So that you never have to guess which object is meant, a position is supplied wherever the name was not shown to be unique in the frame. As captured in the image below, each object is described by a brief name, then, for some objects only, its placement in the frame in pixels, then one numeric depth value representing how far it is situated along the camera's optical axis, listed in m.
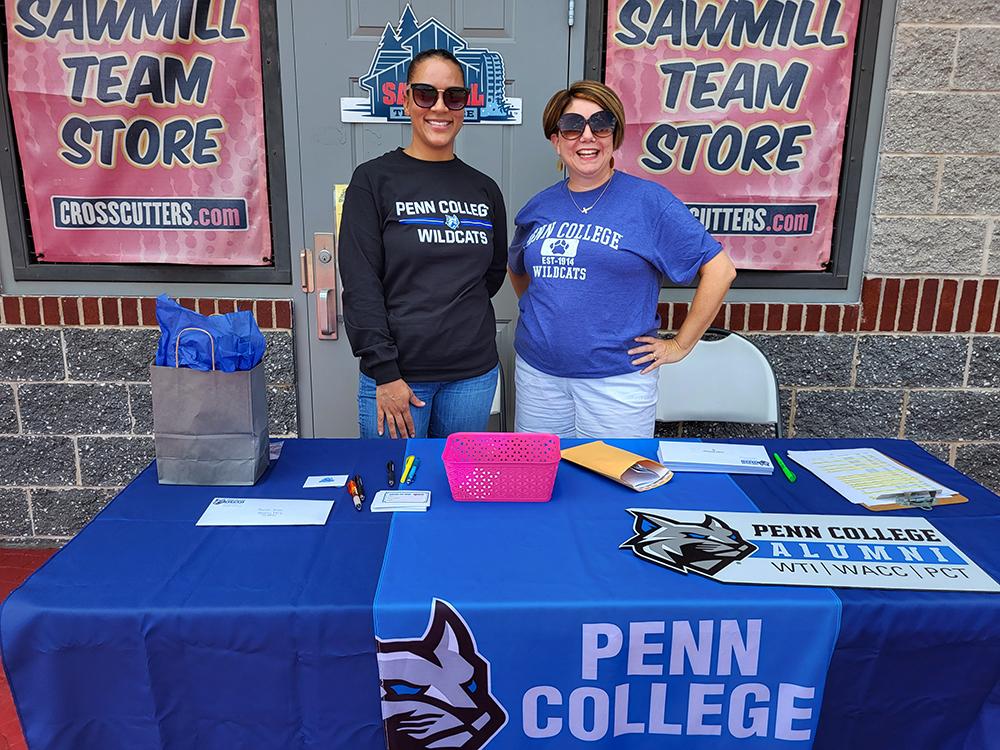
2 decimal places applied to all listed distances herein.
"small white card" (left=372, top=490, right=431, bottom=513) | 1.47
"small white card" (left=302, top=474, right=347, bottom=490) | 1.60
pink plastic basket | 1.49
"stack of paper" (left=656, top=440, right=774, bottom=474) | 1.67
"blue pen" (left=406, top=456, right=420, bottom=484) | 1.62
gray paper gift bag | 1.49
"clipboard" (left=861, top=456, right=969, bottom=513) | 1.49
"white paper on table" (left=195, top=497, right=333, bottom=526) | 1.41
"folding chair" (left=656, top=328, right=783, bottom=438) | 2.60
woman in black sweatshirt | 2.02
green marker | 1.63
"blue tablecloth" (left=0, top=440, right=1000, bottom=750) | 1.15
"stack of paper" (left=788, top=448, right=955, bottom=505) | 1.53
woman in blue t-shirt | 2.07
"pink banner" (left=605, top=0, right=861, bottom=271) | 2.71
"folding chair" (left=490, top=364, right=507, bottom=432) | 2.69
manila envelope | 1.59
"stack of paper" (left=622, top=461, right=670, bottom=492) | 1.57
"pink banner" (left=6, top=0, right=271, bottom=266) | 2.73
